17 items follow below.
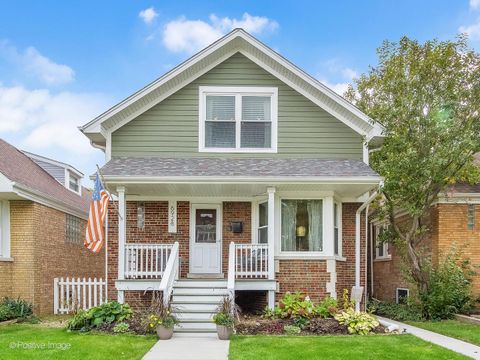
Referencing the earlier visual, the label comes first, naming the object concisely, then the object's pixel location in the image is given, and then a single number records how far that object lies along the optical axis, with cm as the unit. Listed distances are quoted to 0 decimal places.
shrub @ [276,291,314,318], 1166
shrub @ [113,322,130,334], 1059
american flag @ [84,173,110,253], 1176
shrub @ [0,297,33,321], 1329
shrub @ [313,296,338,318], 1196
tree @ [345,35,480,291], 1360
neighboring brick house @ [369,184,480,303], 1483
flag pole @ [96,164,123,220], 1188
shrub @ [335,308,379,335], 1084
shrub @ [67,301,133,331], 1097
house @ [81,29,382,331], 1351
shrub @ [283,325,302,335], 1081
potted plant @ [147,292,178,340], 1018
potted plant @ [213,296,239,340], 1016
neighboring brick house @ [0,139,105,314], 1442
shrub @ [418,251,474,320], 1358
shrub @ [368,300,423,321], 1392
